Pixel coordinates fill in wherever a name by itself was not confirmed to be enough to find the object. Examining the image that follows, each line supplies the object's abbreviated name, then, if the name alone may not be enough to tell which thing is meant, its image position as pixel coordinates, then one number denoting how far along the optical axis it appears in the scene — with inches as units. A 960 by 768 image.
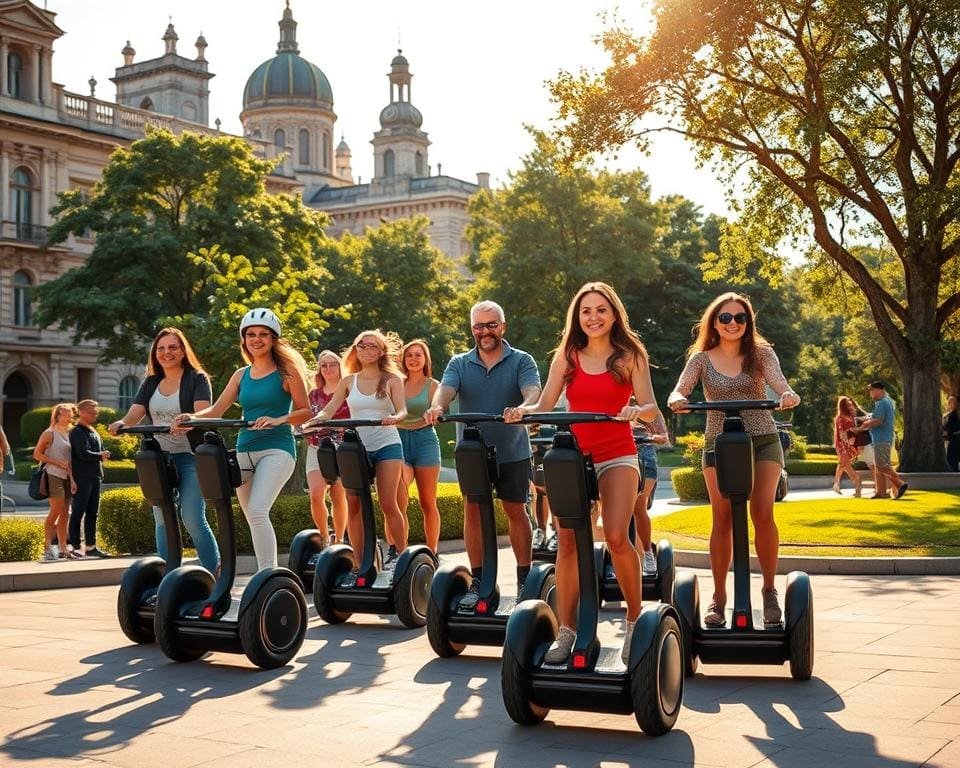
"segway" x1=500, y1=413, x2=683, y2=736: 231.1
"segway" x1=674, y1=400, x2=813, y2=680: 276.5
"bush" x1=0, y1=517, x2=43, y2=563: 570.3
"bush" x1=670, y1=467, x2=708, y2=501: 1066.1
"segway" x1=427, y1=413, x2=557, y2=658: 293.3
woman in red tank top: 252.7
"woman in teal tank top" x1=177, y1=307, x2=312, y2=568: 332.2
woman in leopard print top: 291.3
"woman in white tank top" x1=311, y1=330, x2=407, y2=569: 390.3
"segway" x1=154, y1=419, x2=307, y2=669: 305.0
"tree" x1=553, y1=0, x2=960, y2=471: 950.4
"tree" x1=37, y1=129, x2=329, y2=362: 1683.1
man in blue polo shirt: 334.3
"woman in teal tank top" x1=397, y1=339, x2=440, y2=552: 416.2
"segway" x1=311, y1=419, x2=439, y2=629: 363.9
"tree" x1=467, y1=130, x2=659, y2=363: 2121.1
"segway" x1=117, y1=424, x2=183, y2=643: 322.3
